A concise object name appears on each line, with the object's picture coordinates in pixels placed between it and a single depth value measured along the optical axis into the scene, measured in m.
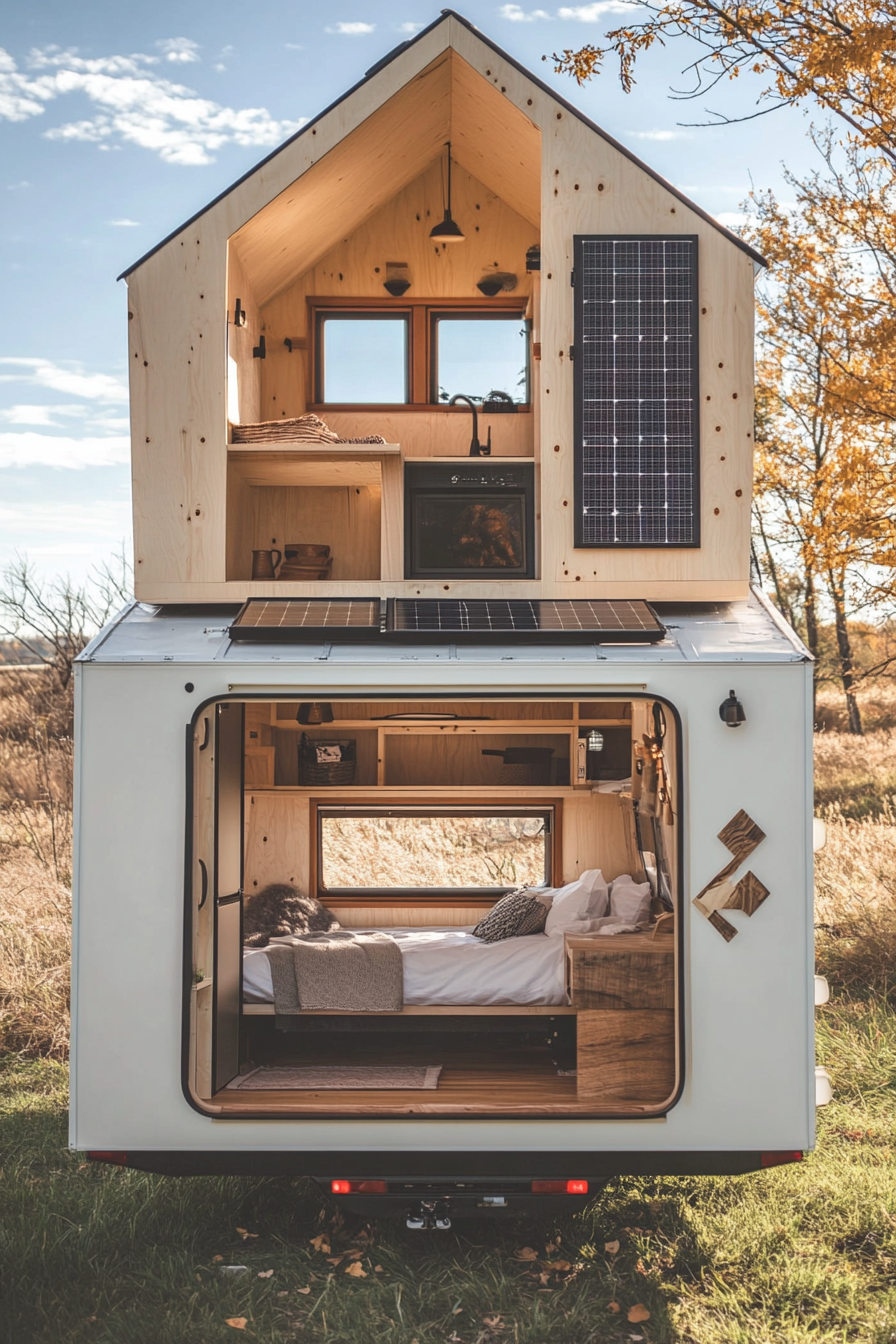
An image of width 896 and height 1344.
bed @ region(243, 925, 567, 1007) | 5.90
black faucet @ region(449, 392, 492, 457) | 6.00
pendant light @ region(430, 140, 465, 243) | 6.31
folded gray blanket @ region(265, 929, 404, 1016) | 5.88
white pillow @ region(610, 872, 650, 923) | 6.17
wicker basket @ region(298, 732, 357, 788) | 7.17
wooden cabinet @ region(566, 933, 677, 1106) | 4.65
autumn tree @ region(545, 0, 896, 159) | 7.34
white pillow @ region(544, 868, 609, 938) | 6.33
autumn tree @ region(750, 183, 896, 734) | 8.80
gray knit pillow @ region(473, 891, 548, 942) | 6.41
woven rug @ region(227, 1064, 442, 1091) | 5.12
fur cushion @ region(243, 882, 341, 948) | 6.69
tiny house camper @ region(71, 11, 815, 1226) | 4.20
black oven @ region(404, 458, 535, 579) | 5.35
